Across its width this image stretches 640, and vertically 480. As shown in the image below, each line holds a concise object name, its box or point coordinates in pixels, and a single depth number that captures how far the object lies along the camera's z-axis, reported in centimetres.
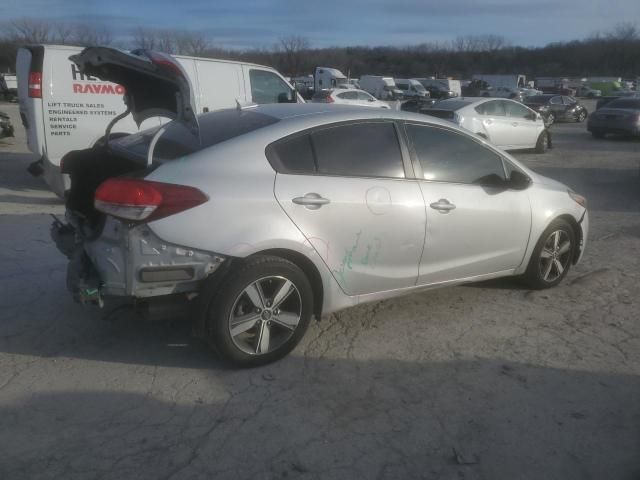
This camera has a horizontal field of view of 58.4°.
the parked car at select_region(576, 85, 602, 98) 5973
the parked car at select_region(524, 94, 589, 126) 2817
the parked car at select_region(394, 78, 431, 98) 4703
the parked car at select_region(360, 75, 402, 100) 4397
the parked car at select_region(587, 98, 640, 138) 1895
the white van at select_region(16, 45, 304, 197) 786
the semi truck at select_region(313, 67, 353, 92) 4475
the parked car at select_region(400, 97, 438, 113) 2311
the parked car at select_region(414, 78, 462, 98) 5027
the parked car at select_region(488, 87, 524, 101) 4100
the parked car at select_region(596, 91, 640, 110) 2665
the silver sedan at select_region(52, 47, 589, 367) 324
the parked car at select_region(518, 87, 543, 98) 4400
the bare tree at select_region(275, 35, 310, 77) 8579
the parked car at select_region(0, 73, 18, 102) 3316
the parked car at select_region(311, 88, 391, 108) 2361
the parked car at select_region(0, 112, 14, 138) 1323
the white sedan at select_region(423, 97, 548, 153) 1386
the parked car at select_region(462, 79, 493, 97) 4914
